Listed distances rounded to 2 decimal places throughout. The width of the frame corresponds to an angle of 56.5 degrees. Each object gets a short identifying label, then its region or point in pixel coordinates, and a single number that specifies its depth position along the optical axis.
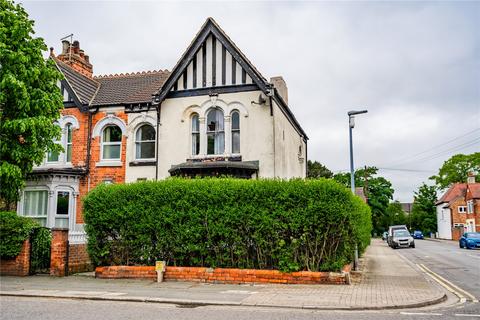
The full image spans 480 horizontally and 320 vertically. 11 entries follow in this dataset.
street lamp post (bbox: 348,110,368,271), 18.42
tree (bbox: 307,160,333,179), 53.69
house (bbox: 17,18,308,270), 19.02
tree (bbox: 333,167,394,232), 81.00
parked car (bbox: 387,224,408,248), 40.56
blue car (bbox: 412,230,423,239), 75.31
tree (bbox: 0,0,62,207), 14.02
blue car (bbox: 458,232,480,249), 37.00
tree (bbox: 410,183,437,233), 84.38
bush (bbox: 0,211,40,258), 14.60
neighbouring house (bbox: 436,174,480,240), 60.72
